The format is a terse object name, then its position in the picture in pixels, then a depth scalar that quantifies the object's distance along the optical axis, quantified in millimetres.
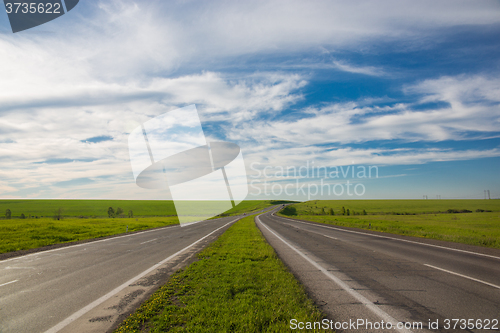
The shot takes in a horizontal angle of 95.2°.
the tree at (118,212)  77788
